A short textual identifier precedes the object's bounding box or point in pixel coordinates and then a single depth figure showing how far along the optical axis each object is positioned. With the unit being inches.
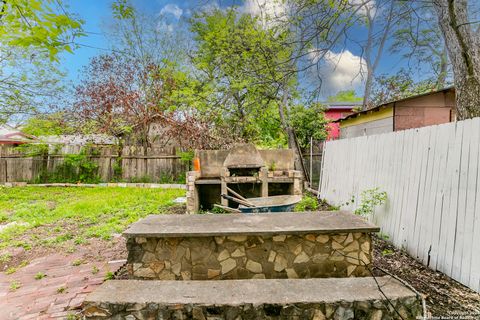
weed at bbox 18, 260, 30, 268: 133.8
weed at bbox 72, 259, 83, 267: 130.2
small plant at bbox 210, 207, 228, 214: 229.9
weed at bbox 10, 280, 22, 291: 109.2
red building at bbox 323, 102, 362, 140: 670.5
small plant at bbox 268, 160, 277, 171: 251.0
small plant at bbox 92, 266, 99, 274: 119.4
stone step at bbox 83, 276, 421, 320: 77.9
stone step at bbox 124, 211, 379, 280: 103.0
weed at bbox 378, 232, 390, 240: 151.9
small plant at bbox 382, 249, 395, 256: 133.4
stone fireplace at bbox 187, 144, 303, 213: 223.6
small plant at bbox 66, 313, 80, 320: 84.0
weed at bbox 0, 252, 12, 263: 141.2
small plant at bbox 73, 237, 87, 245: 161.6
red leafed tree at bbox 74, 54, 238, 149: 398.9
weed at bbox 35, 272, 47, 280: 117.5
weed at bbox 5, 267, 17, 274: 126.6
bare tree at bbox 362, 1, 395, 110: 152.6
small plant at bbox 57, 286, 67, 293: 102.7
